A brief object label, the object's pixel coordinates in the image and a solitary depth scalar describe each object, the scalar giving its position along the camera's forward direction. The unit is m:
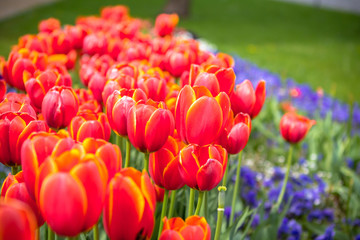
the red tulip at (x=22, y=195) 0.77
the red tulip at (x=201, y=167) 0.92
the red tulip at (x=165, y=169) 0.97
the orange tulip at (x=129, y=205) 0.68
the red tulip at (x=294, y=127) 1.93
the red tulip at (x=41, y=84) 1.32
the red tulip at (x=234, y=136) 1.14
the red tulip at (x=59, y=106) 1.17
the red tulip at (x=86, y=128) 0.99
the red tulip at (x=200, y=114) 0.97
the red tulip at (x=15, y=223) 0.52
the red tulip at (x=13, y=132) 0.93
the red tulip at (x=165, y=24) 2.87
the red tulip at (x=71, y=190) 0.61
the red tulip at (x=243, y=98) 1.33
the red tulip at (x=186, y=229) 0.75
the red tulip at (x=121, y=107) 1.03
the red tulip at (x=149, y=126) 0.96
